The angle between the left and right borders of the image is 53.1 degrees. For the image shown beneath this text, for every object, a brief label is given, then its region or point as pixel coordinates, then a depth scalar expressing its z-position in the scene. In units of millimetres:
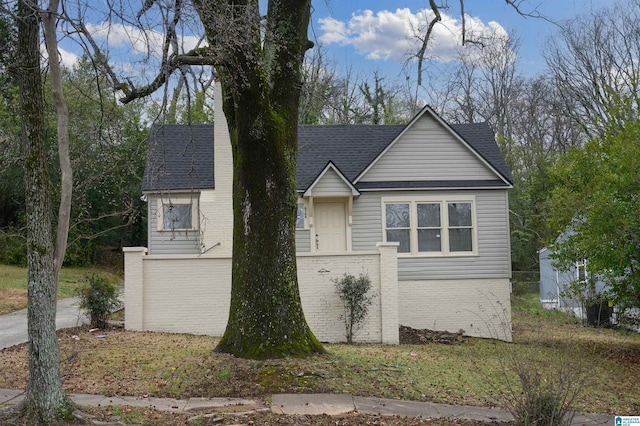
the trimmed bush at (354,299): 14781
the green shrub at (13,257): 32750
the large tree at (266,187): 9906
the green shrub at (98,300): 14711
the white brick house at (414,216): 18531
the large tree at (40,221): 6477
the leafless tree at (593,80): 35781
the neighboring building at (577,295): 15211
